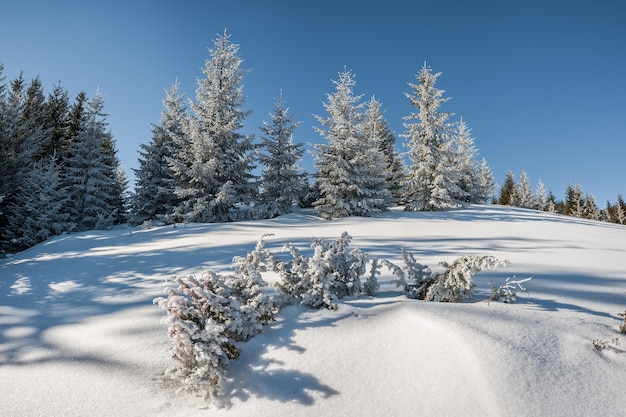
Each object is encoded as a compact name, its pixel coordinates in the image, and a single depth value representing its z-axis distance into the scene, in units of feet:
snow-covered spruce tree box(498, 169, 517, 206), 156.46
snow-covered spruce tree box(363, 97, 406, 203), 76.19
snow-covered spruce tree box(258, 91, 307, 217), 50.96
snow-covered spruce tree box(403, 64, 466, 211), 57.88
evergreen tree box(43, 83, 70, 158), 69.16
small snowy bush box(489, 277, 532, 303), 10.16
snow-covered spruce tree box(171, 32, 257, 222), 46.19
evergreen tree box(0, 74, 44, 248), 43.65
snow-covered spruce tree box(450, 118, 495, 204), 83.73
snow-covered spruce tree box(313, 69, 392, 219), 46.01
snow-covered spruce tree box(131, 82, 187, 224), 54.93
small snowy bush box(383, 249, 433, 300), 11.10
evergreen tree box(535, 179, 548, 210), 157.76
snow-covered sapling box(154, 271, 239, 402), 7.02
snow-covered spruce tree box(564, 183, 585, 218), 148.15
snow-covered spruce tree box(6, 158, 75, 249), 39.34
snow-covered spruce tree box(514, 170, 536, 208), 140.87
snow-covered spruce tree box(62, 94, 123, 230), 51.65
